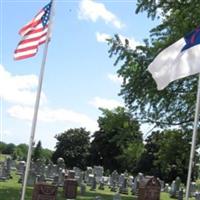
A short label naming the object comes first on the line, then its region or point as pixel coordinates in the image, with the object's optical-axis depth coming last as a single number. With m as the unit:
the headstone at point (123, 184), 30.73
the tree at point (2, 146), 106.09
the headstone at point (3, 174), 27.08
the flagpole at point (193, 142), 10.41
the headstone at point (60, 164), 33.89
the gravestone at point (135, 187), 30.98
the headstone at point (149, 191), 20.59
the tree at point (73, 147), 72.50
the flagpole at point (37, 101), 11.74
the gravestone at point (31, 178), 26.32
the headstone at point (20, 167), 33.14
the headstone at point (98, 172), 35.48
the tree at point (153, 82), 24.77
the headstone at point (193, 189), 35.10
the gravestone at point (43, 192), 16.14
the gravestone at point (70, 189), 22.44
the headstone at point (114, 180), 33.22
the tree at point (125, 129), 26.69
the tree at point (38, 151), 75.62
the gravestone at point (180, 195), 29.42
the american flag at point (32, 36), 12.04
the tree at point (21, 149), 101.46
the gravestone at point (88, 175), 32.77
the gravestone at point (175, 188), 33.05
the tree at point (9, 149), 107.14
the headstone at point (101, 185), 31.23
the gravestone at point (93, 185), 29.50
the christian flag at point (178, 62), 10.59
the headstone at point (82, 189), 25.76
